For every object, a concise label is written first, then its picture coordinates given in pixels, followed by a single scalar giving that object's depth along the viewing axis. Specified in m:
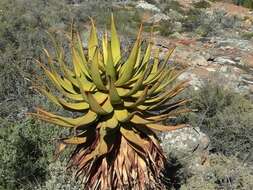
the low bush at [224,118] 5.43
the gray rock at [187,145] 4.83
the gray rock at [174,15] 16.18
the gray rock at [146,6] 16.30
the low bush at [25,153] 4.19
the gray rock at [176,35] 12.86
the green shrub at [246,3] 20.84
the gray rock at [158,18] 14.69
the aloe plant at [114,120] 2.81
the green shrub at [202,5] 19.43
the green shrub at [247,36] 14.17
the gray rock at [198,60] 9.86
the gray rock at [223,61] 9.98
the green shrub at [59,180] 3.93
